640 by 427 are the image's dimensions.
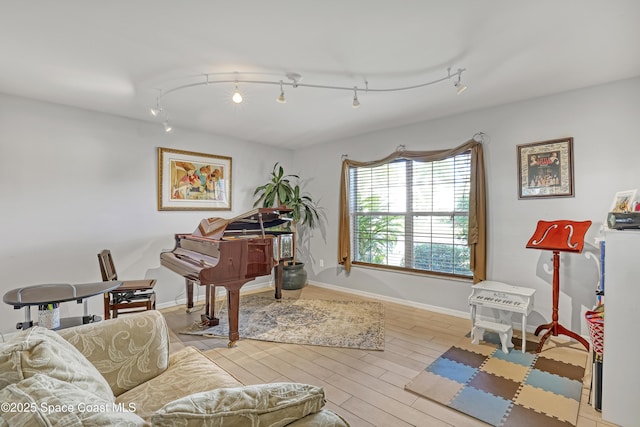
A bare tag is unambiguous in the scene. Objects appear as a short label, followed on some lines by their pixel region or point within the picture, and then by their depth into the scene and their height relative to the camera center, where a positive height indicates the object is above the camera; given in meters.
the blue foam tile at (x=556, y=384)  2.25 -1.30
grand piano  2.97 -0.46
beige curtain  3.61 +0.03
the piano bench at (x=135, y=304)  3.06 -0.92
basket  2.07 -0.82
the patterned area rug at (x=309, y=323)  3.21 -1.31
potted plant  5.05 +0.13
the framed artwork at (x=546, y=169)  3.16 +0.44
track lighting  2.71 +1.20
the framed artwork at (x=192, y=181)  4.29 +0.45
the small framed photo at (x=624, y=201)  2.48 +0.08
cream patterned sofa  0.77 -0.54
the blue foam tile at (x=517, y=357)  2.71 -1.31
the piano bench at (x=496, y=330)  2.92 -1.16
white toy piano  2.92 -0.88
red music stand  2.77 -0.28
